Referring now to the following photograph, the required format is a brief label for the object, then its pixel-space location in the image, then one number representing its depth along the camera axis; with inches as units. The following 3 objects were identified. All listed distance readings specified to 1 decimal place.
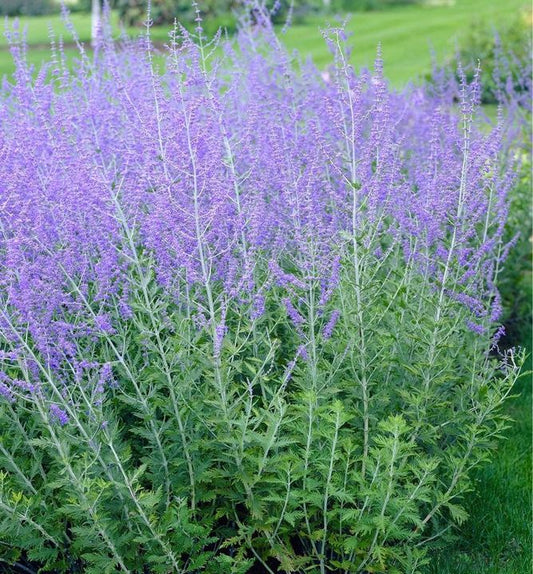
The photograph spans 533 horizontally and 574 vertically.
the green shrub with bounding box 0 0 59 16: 1135.8
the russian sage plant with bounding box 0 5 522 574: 127.4
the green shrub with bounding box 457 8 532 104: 533.6
